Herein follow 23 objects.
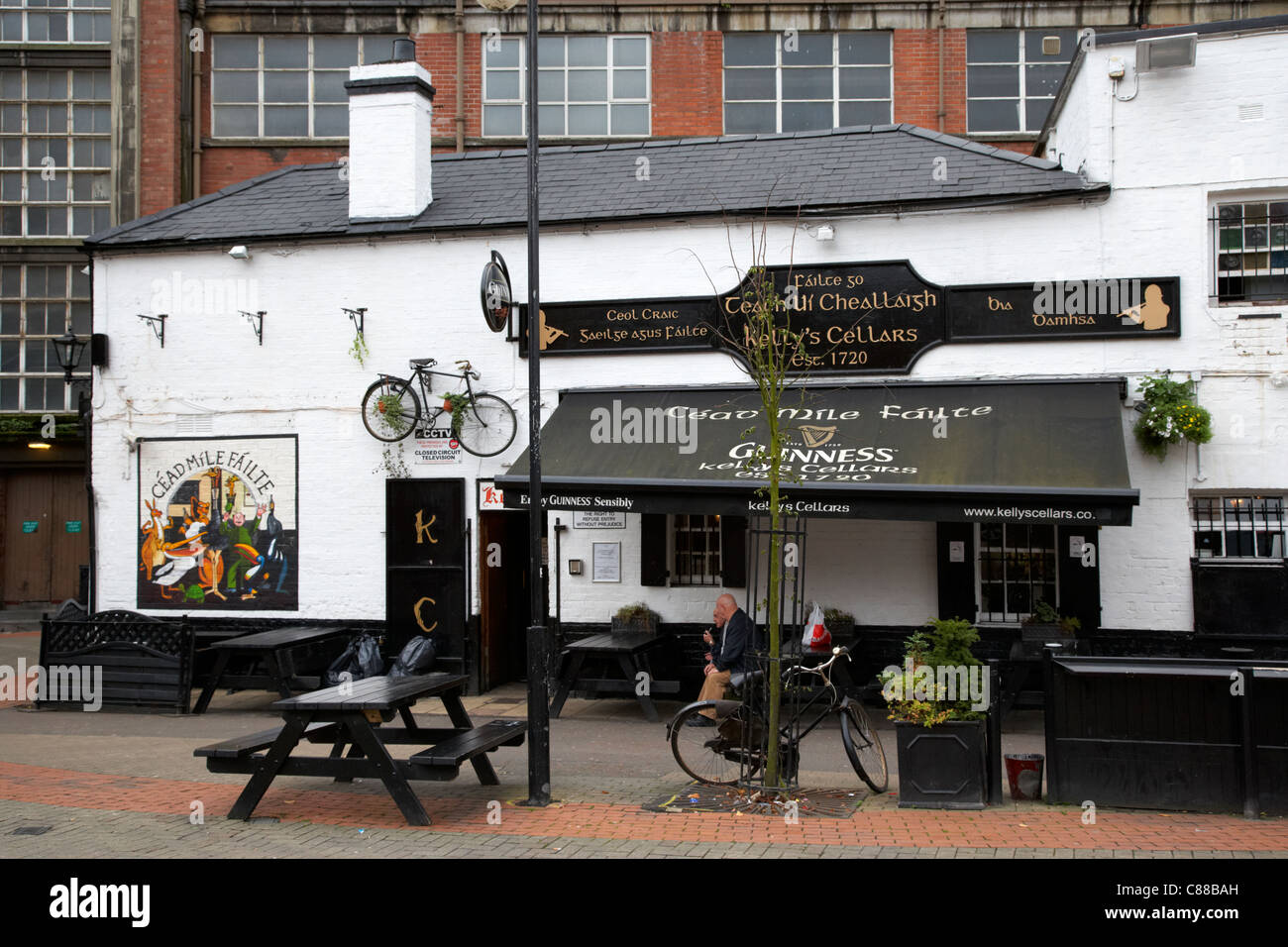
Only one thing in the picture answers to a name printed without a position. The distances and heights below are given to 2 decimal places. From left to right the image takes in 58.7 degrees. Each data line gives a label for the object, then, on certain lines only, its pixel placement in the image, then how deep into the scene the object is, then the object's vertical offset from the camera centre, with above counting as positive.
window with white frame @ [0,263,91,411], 23.23 +4.15
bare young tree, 8.15 +0.48
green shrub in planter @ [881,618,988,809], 7.82 -1.43
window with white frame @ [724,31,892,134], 23.98 +9.23
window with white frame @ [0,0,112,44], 23.92 +10.58
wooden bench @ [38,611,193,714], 12.38 -1.41
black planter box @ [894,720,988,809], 7.86 -1.72
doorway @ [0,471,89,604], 22.84 -0.19
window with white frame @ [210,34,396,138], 24.50 +9.53
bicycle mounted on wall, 13.24 +1.27
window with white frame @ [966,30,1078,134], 23.83 +9.20
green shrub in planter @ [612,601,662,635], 12.78 -1.11
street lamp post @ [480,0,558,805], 8.17 -0.27
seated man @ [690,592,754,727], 9.93 -1.17
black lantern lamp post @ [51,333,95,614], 14.27 +2.06
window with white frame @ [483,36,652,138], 24.30 +9.27
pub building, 11.34 +1.64
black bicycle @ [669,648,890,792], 8.36 -1.64
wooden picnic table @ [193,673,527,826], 7.56 -1.54
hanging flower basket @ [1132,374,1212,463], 11.06 +0.95
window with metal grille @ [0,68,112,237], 23.73 +7.57
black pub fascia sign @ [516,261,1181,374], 11.66 +2.18
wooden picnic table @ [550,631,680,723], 11.57 -1.48
